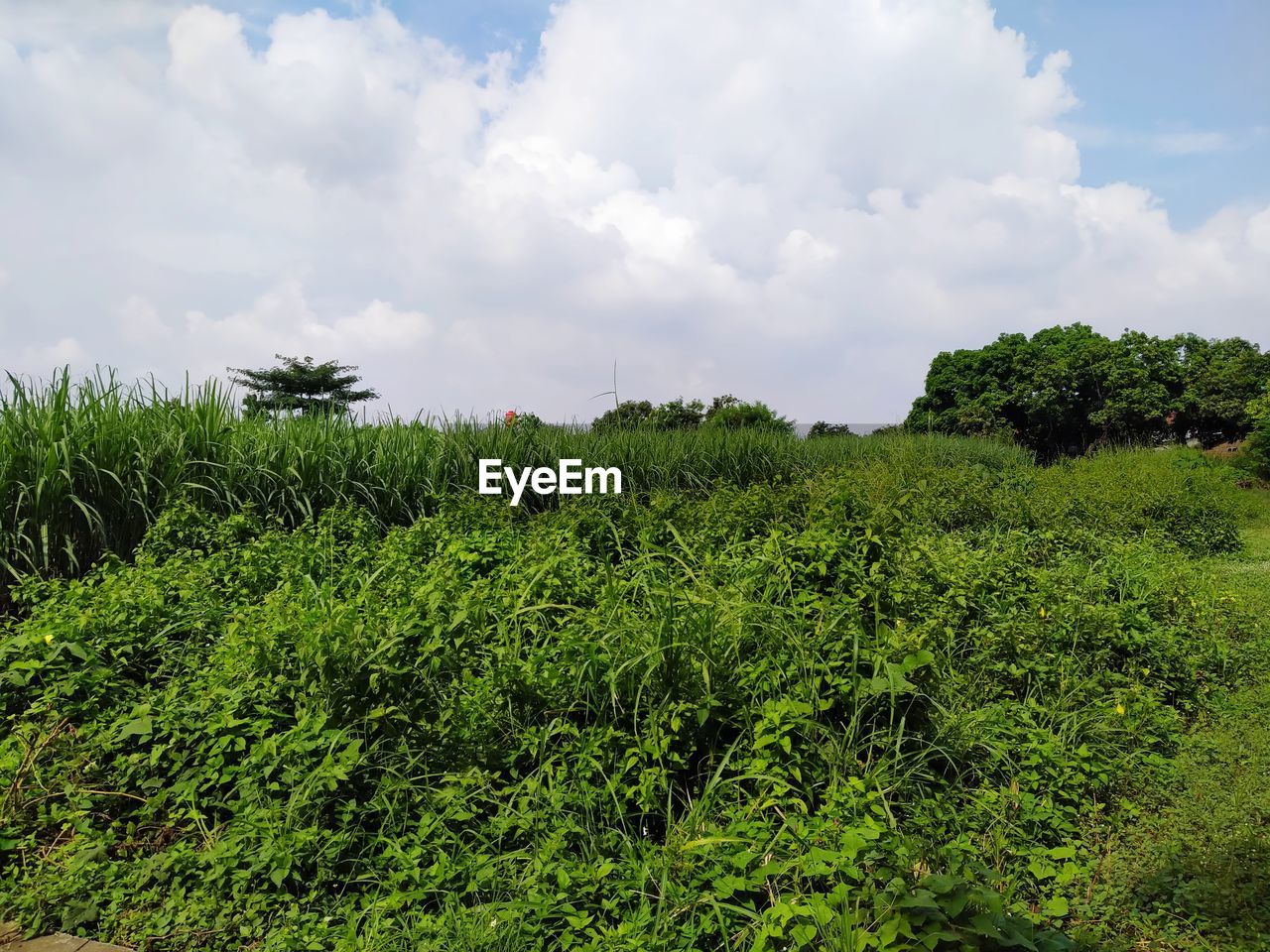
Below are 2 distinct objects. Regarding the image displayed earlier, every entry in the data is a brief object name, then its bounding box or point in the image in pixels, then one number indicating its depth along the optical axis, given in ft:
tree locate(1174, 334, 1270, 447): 79.46
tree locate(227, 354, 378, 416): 127.58
